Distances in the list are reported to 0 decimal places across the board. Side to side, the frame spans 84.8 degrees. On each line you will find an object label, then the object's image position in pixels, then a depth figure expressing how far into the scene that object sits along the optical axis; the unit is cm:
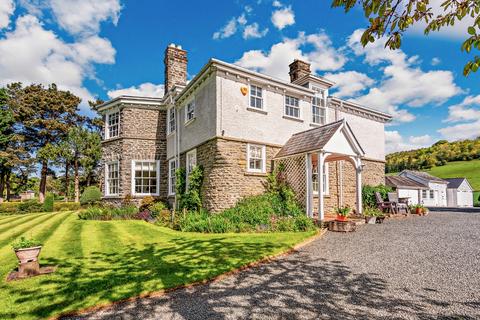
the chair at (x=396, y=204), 1578
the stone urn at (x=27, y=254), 571
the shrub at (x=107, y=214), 1588
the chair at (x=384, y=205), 1545
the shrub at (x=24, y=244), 586
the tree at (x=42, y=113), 3472
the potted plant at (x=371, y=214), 1277
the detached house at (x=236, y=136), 1293
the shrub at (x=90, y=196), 2303
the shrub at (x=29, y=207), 2527
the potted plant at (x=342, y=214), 1086
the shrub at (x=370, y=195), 1725
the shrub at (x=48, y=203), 2448
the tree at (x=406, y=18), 290
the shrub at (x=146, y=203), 1727
